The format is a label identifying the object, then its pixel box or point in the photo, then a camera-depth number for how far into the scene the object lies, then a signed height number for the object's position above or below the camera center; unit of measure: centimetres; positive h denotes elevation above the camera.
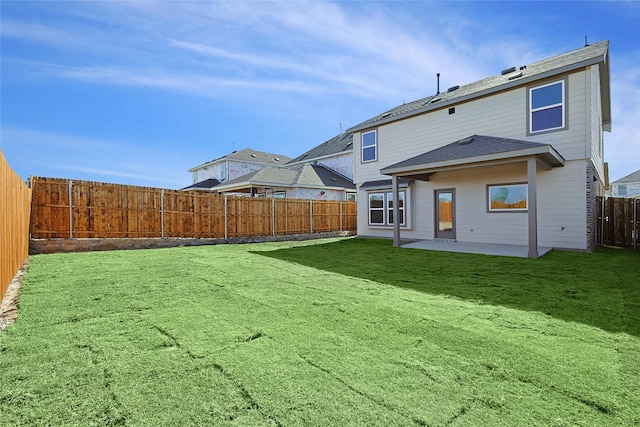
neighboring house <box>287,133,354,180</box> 2320 +477
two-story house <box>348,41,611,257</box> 864 +161
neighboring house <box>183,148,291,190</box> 2650 +457
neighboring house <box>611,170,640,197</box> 3350 +283
